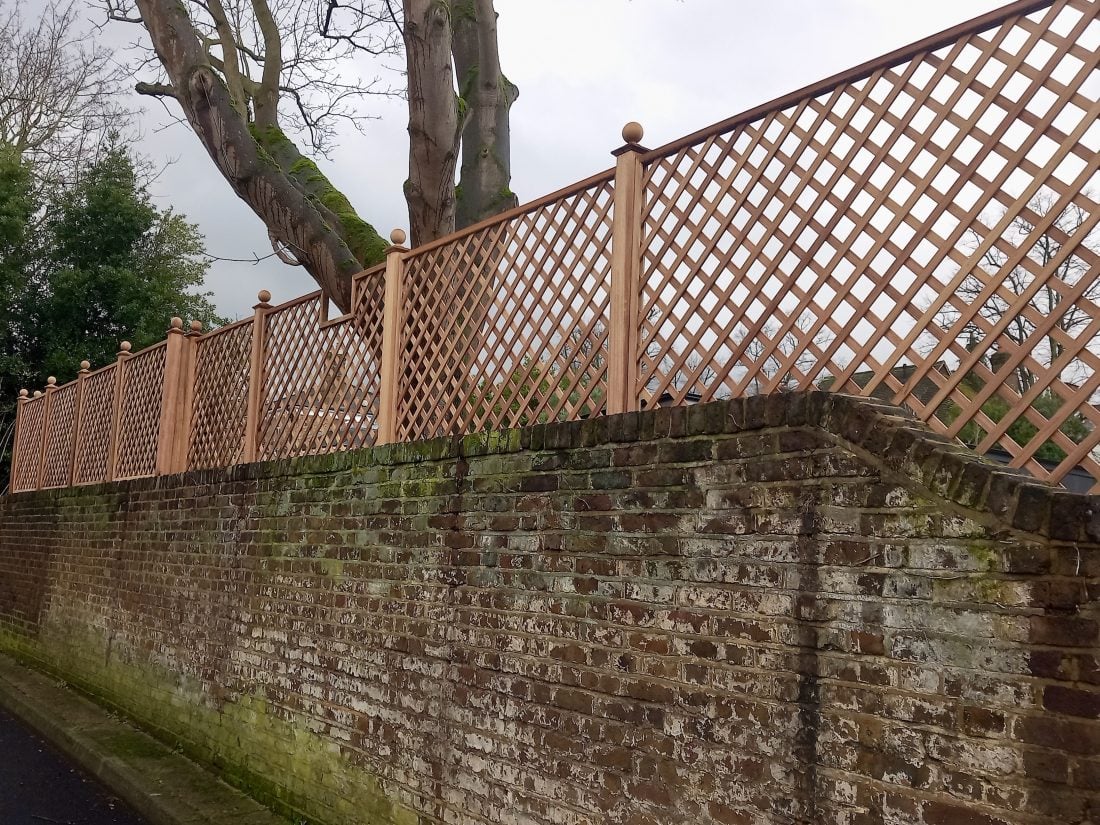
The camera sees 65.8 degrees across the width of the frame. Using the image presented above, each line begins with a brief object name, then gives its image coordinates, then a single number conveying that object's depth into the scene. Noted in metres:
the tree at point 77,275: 15.46
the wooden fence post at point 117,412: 8.20
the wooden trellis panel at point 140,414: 7.51
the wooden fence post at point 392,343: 4.46
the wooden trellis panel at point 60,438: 9.71
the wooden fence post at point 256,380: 5.77
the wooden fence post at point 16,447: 11.42
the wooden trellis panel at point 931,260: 2.05
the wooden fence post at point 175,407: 6.95
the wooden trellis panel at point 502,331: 3.37
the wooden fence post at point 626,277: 3.14
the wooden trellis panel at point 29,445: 10.74
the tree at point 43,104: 18.28
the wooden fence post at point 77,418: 9.40
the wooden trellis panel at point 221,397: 6.17
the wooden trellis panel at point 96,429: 8.73
